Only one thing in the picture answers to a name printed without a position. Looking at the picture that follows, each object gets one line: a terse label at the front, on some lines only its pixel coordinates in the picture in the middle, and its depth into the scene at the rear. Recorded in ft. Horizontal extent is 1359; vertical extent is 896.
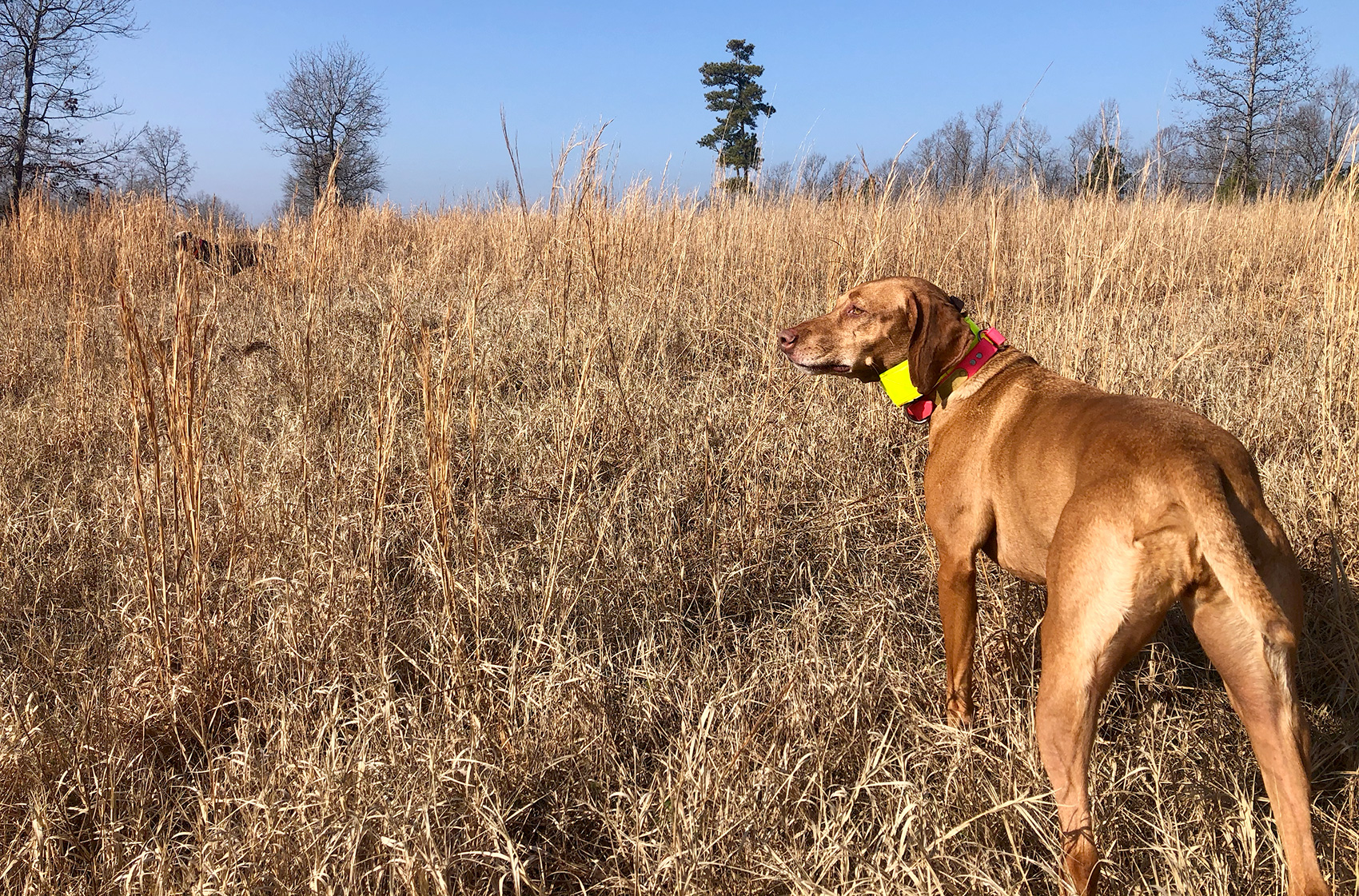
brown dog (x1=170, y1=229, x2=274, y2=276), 21.02
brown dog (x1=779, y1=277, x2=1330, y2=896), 4.33
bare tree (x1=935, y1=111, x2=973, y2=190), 75.24
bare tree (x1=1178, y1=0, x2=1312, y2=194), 70.03
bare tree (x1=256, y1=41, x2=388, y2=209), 97.40
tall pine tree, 112.98
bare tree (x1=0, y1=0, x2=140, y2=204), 54.95
